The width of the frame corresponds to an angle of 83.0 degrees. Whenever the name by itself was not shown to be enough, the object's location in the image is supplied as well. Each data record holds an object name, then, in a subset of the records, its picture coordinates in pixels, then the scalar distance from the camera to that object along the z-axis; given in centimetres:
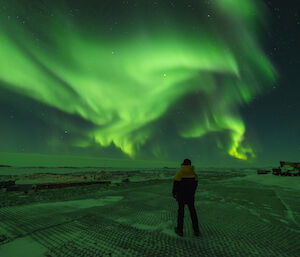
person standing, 408
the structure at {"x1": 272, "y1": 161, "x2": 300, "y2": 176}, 3035
